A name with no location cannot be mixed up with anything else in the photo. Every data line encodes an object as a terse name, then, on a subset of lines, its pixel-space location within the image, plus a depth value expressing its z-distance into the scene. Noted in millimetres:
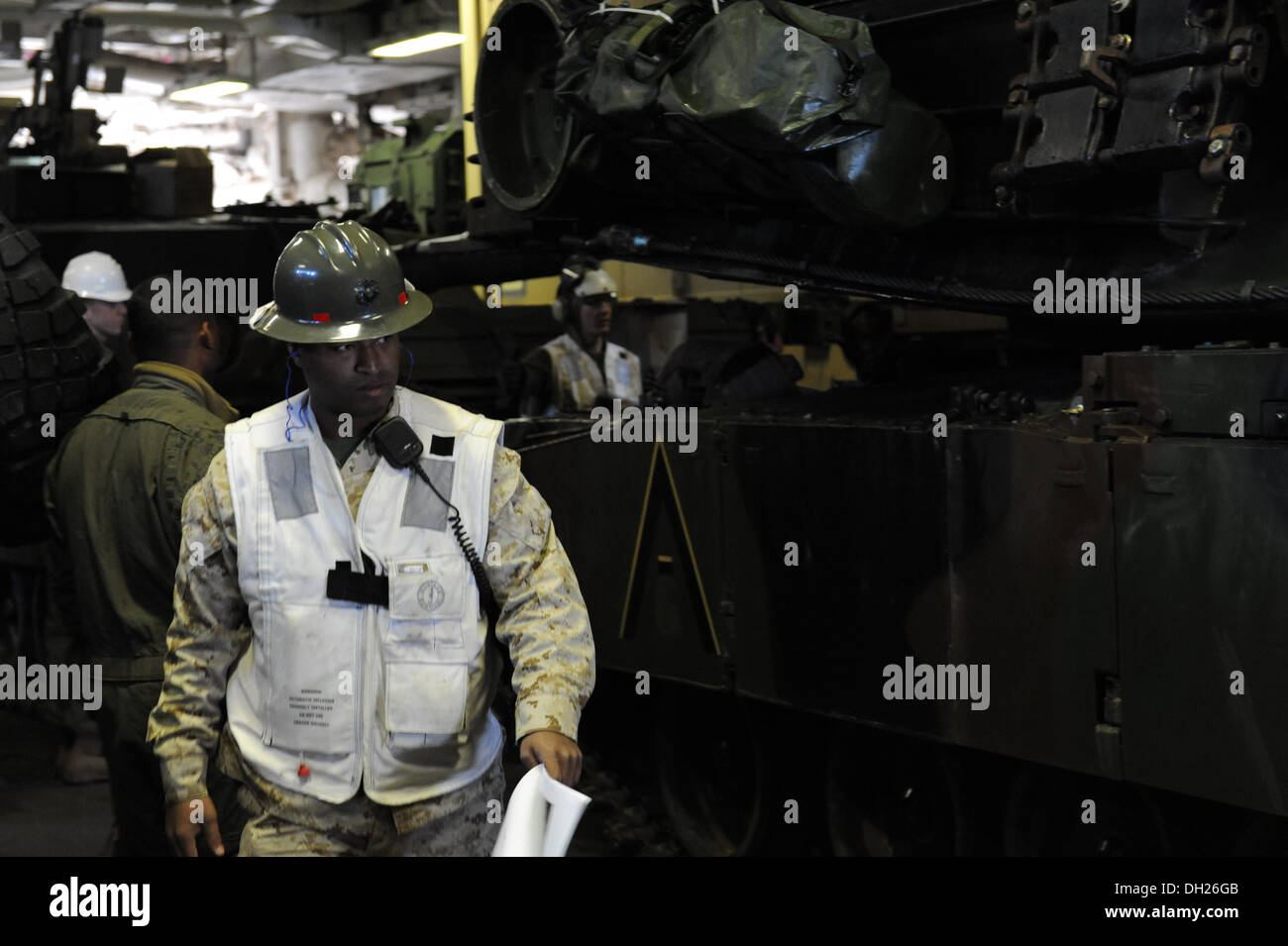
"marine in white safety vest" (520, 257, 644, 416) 7605
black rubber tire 5715
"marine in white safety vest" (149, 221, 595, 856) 3035
